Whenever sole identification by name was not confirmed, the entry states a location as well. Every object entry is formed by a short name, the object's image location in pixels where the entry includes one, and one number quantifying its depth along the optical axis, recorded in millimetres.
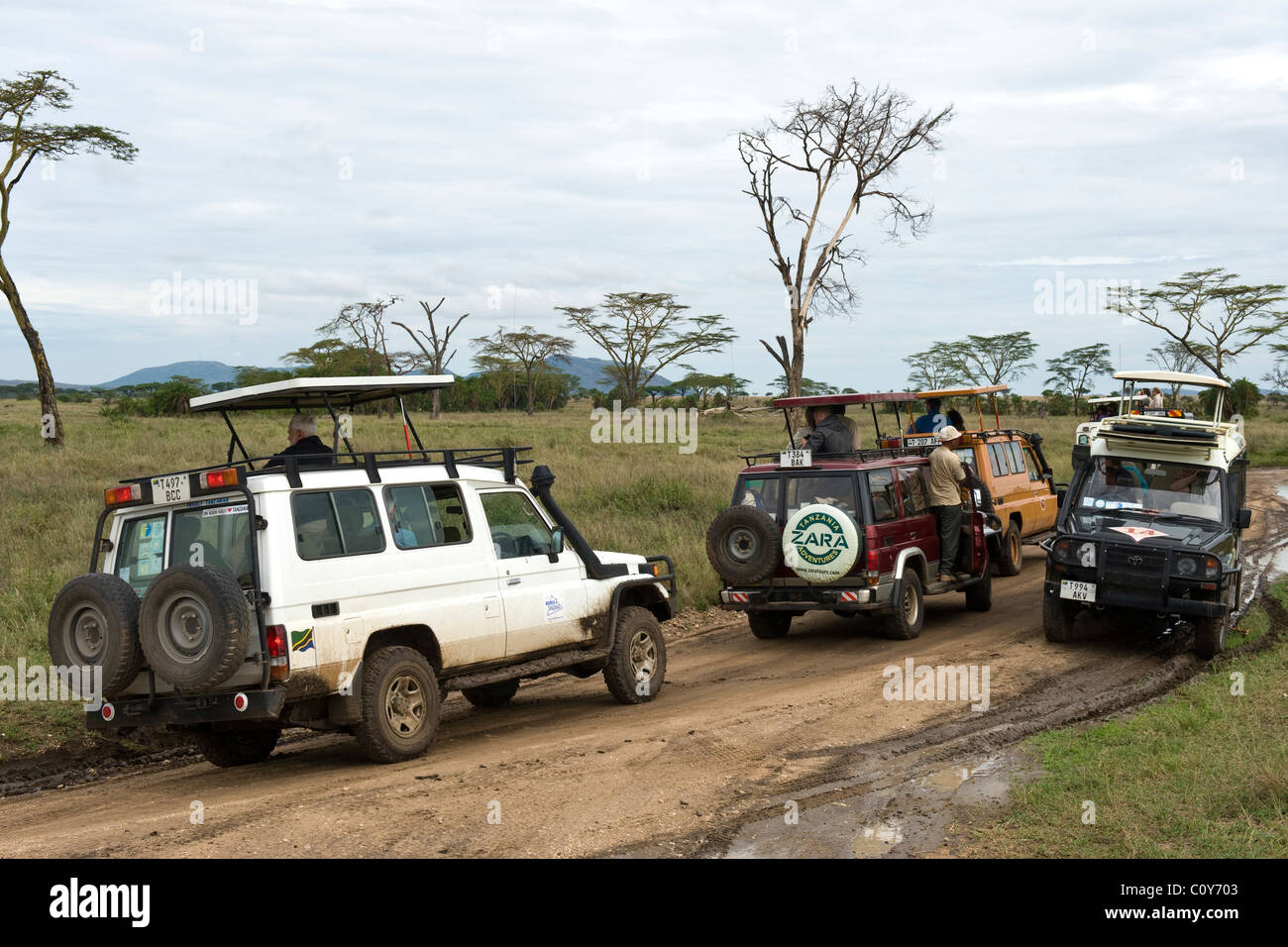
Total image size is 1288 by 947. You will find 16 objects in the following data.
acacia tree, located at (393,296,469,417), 57212
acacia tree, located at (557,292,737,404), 56188
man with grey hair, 8844
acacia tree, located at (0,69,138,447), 27031
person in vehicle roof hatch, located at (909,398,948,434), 16328
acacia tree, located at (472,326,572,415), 67188
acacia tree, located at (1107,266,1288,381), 51125
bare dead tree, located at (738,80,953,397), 25312
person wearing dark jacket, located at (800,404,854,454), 12594
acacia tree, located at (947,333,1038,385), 69125
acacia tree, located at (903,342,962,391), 69562
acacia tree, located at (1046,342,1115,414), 76625
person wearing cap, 12547
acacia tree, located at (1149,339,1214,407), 55581
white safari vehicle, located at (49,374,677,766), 6797
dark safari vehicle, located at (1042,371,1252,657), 10445
